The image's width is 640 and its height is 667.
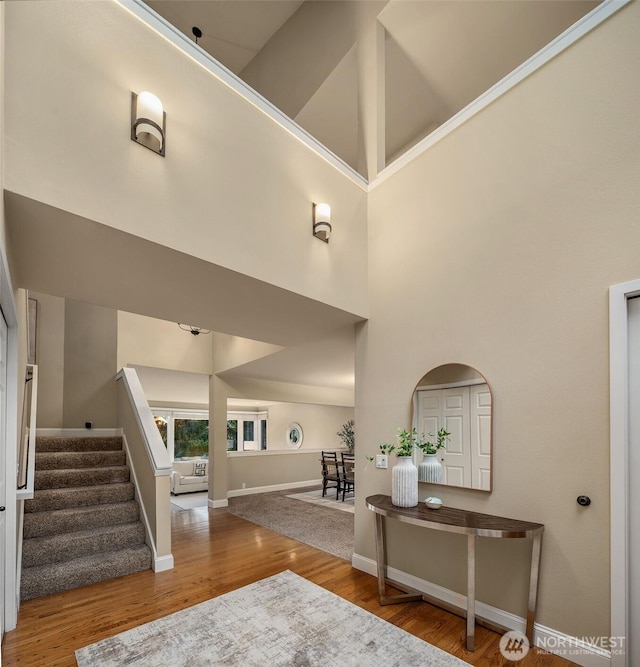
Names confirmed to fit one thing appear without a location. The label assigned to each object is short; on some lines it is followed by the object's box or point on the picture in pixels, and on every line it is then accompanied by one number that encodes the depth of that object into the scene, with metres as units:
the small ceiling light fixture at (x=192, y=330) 6.48
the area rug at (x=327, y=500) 6.57
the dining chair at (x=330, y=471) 7.35
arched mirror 2.74
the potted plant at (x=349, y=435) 9.75
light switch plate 3.40
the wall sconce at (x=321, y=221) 3.23
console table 2.26
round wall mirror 11.98
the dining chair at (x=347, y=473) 7.19
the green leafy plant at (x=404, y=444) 2.95
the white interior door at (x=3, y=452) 2.28
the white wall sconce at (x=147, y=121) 2.24
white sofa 8.06
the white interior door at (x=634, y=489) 2.03
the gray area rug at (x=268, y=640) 2.24
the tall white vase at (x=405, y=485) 2.84
